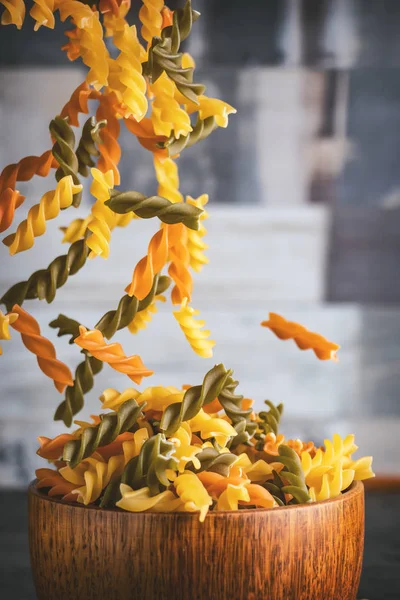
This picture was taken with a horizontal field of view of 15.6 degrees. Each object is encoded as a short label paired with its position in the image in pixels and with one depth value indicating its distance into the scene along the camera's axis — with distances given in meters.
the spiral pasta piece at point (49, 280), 0.62
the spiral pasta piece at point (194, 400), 0.58
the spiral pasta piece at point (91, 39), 0.60
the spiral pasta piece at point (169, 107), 0.60
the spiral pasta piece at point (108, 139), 0.63
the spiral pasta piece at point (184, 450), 0.57
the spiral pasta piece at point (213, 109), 0.63
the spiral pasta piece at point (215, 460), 0.58
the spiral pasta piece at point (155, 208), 0.58
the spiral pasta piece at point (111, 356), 0.58
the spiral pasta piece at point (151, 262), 0.60
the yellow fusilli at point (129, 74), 0.60
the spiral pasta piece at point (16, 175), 0.60
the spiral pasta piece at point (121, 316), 0.61
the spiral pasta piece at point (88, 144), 0.62
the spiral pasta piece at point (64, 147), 0.61
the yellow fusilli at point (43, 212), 0.60
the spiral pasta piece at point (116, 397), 0.61
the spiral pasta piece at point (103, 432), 0.59
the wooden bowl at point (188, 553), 0.56
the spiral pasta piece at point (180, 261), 0.61
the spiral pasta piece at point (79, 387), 0.64
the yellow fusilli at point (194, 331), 0.60
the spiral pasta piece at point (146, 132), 0.63
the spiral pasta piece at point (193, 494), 0.55
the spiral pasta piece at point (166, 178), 0.63
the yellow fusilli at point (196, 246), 0.62
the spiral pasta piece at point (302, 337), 0.64
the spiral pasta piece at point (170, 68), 0.59
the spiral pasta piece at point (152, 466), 0.57
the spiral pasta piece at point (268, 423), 0.64
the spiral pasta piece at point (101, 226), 0.60
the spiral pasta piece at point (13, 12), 0.59
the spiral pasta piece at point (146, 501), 0.56
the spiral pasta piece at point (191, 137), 0.61
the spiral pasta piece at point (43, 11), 0.59
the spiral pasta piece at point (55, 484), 0.59
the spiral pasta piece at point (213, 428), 0.60
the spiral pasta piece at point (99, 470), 0.58
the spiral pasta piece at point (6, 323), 0.59
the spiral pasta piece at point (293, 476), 0.59
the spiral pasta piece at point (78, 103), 0.62
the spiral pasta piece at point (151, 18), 0.62
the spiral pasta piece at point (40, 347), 0.61
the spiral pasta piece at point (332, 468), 0.60
